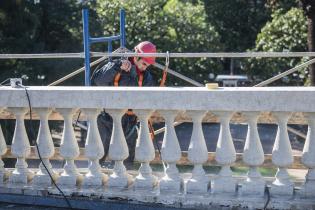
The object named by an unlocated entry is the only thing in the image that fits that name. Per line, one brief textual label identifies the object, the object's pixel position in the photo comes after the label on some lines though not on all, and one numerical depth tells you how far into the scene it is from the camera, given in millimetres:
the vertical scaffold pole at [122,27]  15552
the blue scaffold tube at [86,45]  12750
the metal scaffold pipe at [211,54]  9695
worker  11266
